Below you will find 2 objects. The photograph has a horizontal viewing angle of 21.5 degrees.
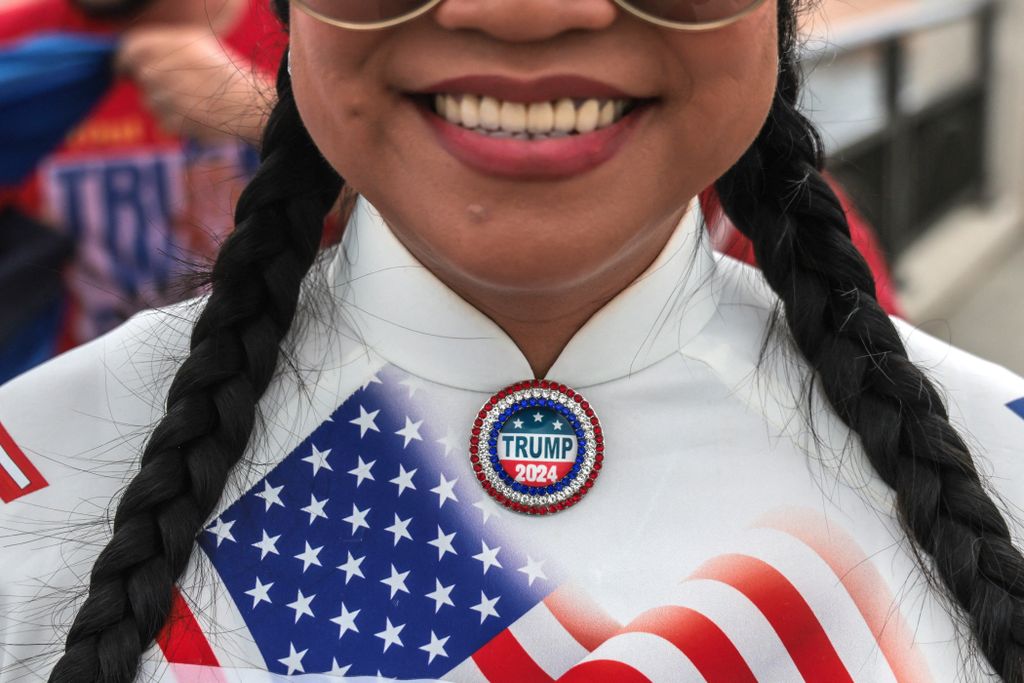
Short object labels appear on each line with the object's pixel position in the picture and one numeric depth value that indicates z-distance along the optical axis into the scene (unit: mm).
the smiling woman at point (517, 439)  675
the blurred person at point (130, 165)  1335
